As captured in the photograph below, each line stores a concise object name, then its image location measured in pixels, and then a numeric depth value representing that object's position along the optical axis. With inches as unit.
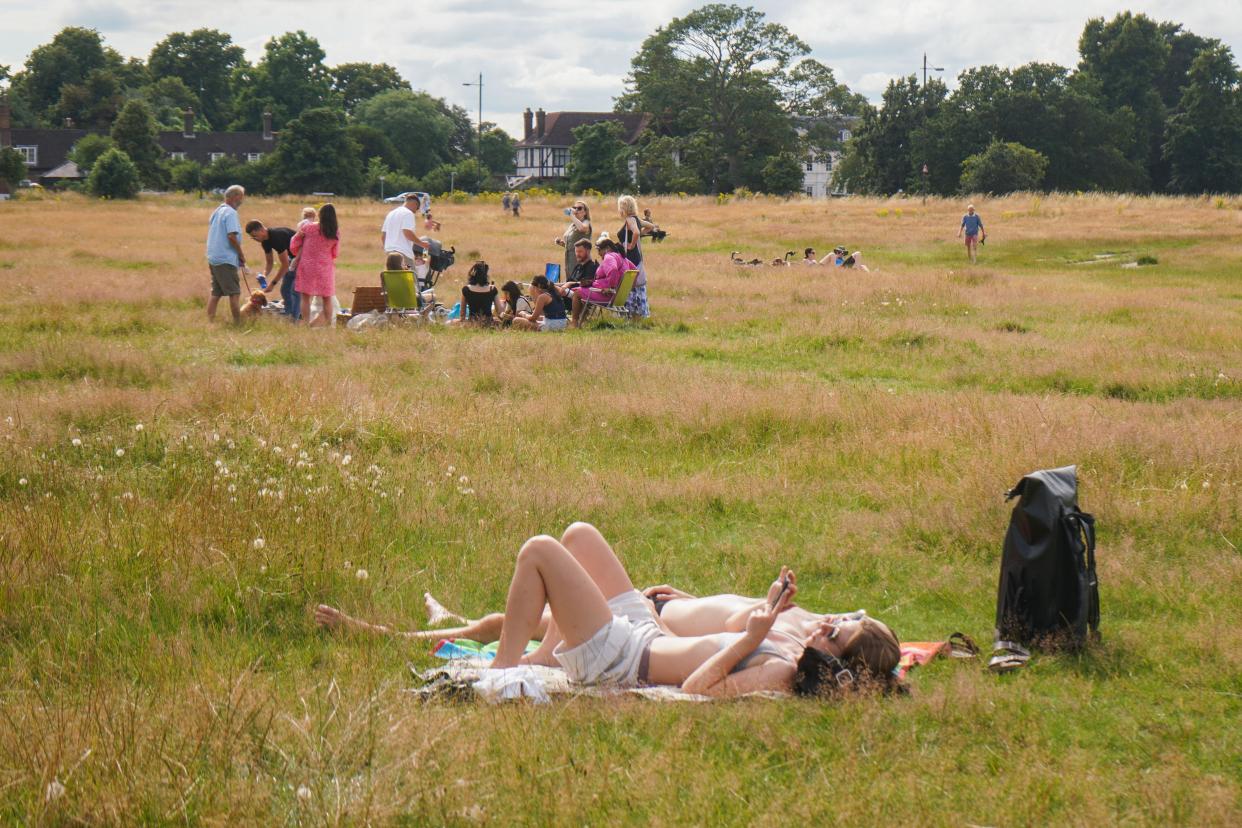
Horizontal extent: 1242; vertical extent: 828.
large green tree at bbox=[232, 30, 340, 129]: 4977.9
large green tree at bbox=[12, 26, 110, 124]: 4931.1
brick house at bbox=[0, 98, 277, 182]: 4259.4
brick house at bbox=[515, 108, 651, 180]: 5172.2
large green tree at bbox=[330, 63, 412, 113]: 5187.0
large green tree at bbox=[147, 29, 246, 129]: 5418.3
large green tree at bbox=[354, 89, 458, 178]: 4527.6
